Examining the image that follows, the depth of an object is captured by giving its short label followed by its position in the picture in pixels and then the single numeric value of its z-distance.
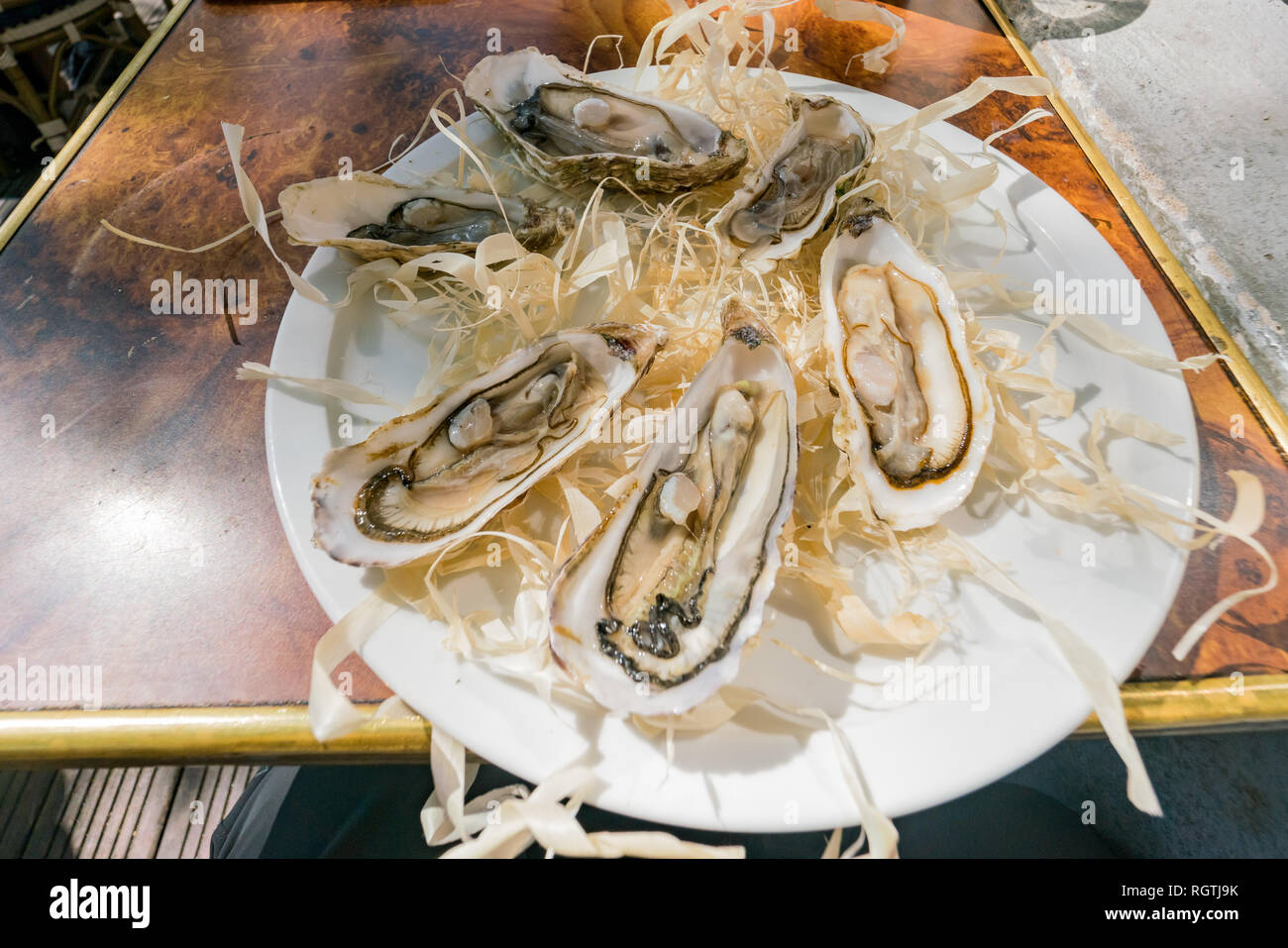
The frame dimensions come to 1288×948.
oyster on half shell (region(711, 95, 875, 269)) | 0.31
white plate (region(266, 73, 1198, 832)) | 0.23
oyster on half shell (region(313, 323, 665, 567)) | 0.26
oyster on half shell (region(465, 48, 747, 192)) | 0.34
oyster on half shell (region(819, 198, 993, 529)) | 0.27
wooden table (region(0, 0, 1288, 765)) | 0.27
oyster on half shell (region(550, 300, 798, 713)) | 0.24
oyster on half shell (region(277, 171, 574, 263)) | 0.31
